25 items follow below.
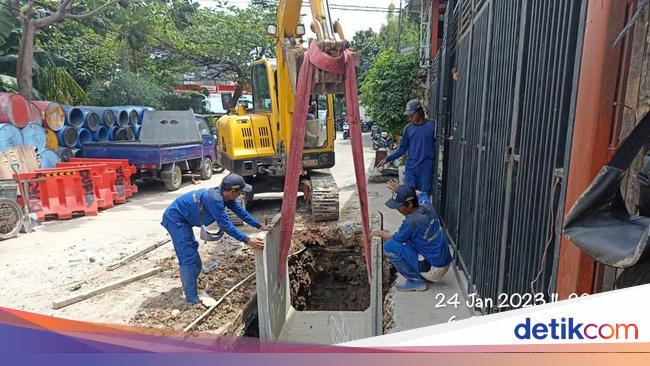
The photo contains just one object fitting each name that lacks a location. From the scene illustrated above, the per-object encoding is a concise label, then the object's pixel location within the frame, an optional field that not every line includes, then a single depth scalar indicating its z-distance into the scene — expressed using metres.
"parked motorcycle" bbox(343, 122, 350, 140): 30.21
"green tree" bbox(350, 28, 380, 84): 41.30
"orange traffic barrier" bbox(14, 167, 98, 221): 8.01
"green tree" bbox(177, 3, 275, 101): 21.02
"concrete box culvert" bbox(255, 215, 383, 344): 4.15
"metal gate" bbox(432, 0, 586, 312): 2.01
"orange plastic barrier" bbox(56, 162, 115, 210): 9.05
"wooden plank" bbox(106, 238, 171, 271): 5.83
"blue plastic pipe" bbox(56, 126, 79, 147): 10.70
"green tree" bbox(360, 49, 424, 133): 12.14
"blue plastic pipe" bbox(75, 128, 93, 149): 11.32
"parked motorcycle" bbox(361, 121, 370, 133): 36.06
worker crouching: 4.09
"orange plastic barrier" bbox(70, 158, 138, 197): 9.73
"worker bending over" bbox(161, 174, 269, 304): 4.50
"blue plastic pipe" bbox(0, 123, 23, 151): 9.06
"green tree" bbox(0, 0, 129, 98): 11.71
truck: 10.31
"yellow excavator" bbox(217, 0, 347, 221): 6.79
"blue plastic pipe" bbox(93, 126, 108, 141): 11.82
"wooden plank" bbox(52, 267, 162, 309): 4.71
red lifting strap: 3.89
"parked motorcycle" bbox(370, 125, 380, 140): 21.85
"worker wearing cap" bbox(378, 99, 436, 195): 6.06
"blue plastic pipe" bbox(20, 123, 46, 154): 9.63
